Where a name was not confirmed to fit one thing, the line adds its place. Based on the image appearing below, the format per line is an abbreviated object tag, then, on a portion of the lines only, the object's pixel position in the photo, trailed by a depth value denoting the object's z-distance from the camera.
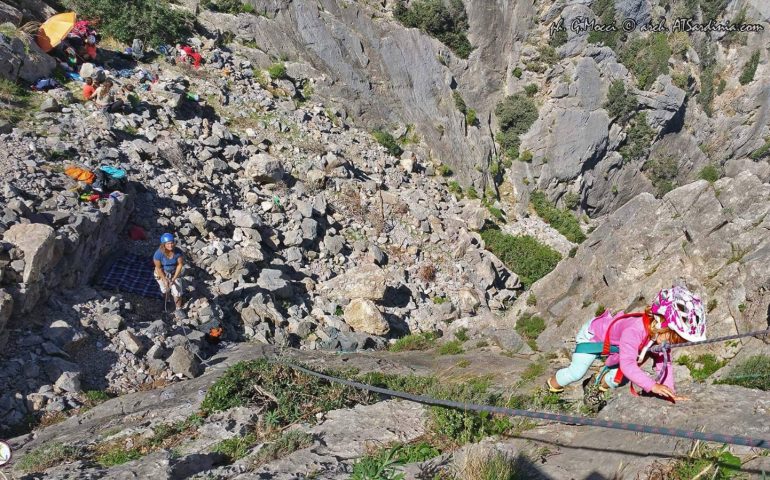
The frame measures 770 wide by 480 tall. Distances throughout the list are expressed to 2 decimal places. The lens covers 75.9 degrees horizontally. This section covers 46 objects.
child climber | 3.90
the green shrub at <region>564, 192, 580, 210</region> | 24.80
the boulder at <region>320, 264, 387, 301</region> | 12.72
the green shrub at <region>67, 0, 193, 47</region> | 16.44
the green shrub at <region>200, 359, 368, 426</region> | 5.41
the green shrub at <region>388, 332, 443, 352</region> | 11.21
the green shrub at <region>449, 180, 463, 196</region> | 20.67
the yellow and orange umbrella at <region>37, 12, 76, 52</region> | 13.84
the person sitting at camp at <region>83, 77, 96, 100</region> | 13.40
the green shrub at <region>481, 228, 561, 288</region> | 17.77
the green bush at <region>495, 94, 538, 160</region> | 25.50
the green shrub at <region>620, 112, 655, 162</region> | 25.89
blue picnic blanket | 9.66
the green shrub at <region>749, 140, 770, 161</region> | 28.36
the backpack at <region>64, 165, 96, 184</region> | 10.25
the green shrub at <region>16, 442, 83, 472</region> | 4.83
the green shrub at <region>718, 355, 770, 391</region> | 5.18
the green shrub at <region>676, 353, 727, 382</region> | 6.93
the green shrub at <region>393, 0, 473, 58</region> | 24.25
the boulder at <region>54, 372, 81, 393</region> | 7.25
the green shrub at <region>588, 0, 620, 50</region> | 26.56
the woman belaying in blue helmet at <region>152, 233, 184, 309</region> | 9.50
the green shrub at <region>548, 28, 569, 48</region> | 26.59
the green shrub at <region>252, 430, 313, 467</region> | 4.29
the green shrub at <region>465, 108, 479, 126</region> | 24.18
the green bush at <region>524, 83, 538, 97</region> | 26.23
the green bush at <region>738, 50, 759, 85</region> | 30.34
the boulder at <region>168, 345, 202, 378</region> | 8.22
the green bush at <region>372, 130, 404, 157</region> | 20.12
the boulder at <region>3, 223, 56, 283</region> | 7.79
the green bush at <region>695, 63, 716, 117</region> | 29.39
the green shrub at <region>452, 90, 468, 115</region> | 23.98
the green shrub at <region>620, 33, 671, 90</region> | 26.27
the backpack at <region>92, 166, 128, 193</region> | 10.48
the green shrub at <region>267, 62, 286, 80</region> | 19.27
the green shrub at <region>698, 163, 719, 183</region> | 27.59
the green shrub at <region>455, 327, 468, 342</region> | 11.16
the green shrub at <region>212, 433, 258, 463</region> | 4.64
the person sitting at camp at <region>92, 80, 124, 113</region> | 13.28
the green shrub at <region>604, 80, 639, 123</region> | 24.95
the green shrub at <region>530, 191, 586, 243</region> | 22.83
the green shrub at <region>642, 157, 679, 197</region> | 27.09
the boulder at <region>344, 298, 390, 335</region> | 11.68
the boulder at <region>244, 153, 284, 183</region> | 14.73
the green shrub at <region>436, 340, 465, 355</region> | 10.06
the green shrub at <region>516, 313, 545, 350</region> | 10.98
